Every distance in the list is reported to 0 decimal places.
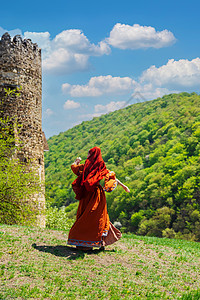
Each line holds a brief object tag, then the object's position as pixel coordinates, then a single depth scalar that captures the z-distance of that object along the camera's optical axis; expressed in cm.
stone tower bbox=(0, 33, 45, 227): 1420
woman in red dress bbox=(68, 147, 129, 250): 748
